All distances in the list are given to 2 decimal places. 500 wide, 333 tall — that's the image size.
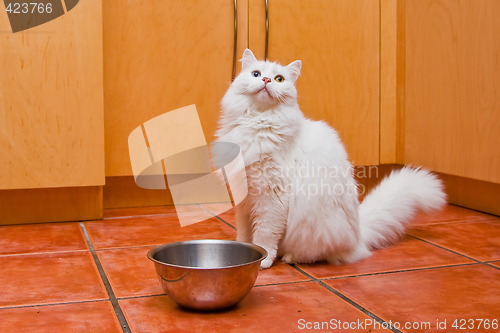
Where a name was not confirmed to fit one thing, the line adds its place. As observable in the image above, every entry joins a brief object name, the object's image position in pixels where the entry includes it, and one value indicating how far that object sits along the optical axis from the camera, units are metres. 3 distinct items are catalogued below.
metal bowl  1.07
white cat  1.47
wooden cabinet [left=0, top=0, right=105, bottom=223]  1.85
